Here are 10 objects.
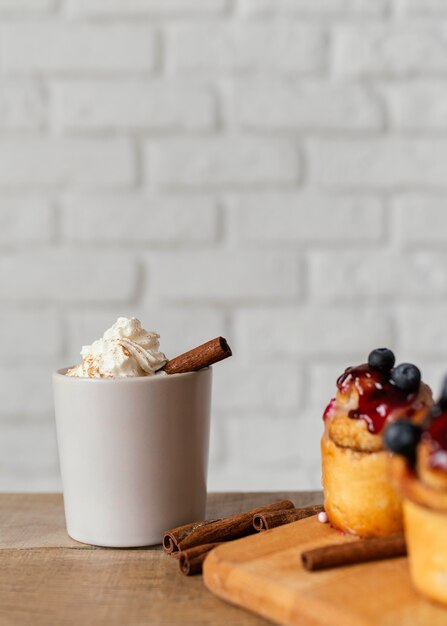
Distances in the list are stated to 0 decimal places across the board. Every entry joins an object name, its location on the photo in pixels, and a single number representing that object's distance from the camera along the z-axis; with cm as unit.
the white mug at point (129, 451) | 71
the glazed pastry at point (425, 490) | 60
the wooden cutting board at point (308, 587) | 59
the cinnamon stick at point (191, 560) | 68
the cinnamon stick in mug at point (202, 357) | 73
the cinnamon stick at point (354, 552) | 64
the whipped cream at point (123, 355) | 73
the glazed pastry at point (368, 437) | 67
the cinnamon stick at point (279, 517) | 72
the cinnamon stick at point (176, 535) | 71
